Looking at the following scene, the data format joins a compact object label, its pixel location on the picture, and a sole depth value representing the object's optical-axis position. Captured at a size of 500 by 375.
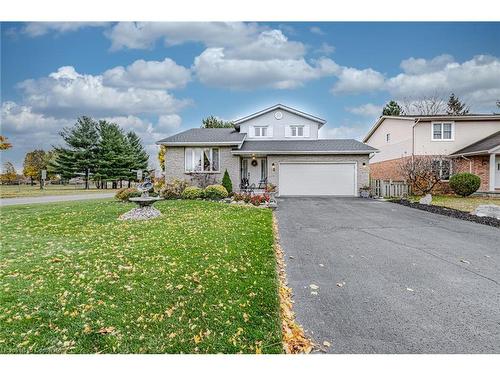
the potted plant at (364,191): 14.47
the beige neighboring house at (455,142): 14.71
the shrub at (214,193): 12.61
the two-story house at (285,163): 14.77
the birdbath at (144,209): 7.94
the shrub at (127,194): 11.54
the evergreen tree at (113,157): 20.83
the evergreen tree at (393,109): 27.11
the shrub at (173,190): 13.03
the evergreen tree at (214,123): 32.66
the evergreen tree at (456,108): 20.29
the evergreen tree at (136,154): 24.50
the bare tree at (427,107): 24.35
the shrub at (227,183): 14.03
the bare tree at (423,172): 14.15
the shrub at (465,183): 13.13
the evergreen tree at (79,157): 19.03
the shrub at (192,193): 12.67
